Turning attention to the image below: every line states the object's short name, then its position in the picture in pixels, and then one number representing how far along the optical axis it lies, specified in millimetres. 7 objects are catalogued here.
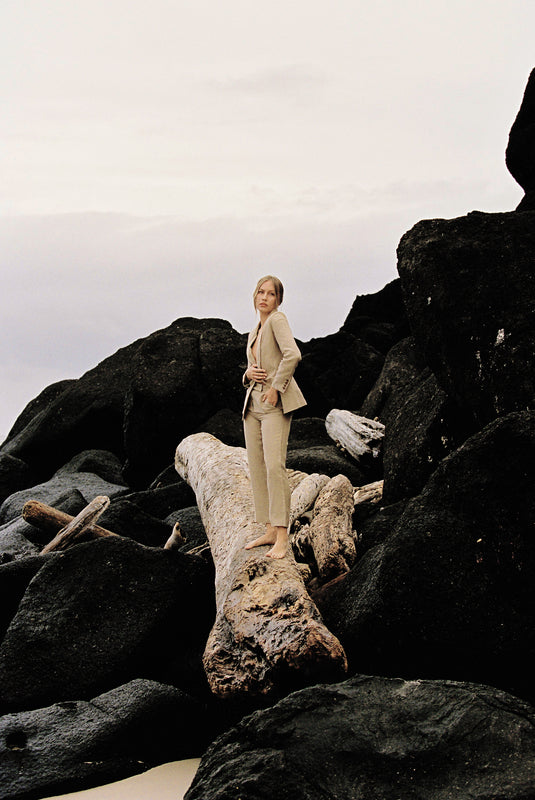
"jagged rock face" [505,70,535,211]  15117
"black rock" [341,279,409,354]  19891
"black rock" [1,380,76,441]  20402
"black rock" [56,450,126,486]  16375
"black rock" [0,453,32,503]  16906
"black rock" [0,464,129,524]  14281
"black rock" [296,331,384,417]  16328
